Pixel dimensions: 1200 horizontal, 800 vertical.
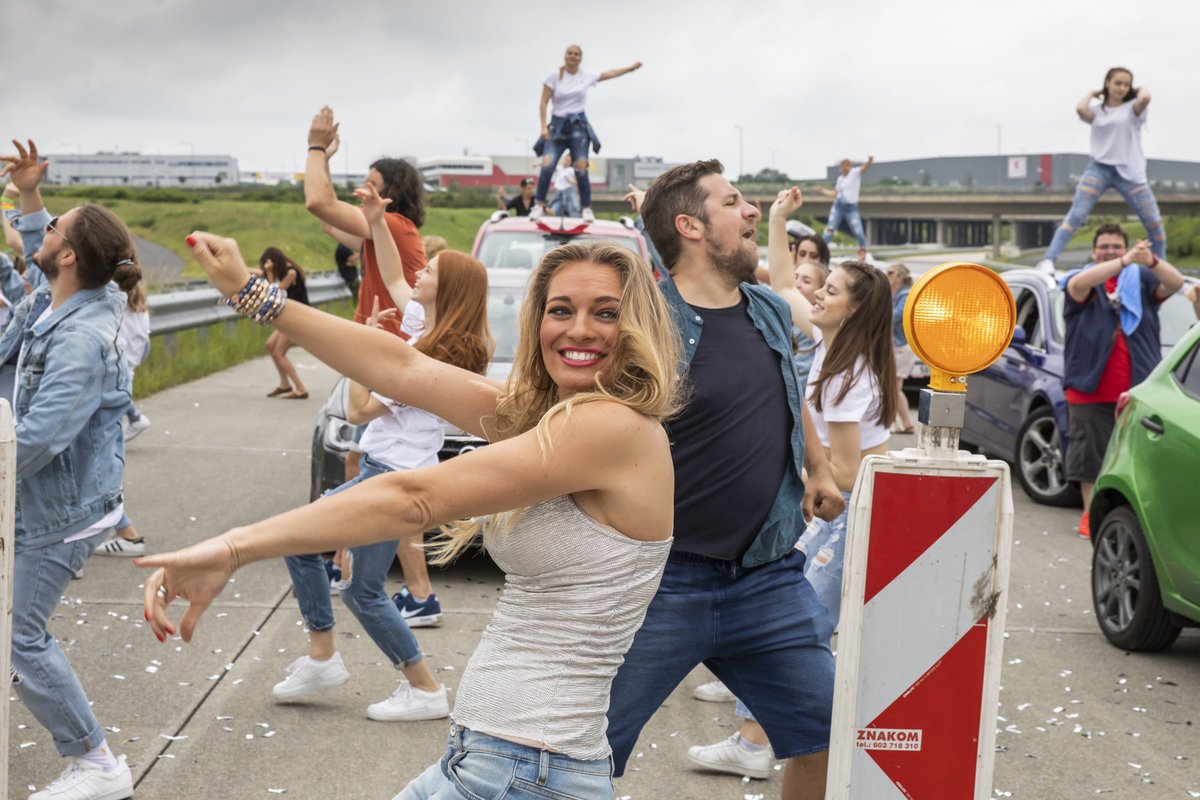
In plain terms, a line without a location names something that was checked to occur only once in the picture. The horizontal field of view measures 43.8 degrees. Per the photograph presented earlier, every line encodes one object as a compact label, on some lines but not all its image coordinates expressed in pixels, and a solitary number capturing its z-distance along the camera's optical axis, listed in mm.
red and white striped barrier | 3238
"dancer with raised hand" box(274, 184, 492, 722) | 5684
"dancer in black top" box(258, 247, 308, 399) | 15695
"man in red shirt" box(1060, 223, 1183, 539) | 9680
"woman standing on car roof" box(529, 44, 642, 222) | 16656
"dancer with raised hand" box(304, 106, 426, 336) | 6438
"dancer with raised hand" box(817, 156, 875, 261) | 20922
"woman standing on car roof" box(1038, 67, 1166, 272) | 13828
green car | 6367
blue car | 10812
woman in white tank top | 2568
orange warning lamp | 3287
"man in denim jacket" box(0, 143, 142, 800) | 4641
